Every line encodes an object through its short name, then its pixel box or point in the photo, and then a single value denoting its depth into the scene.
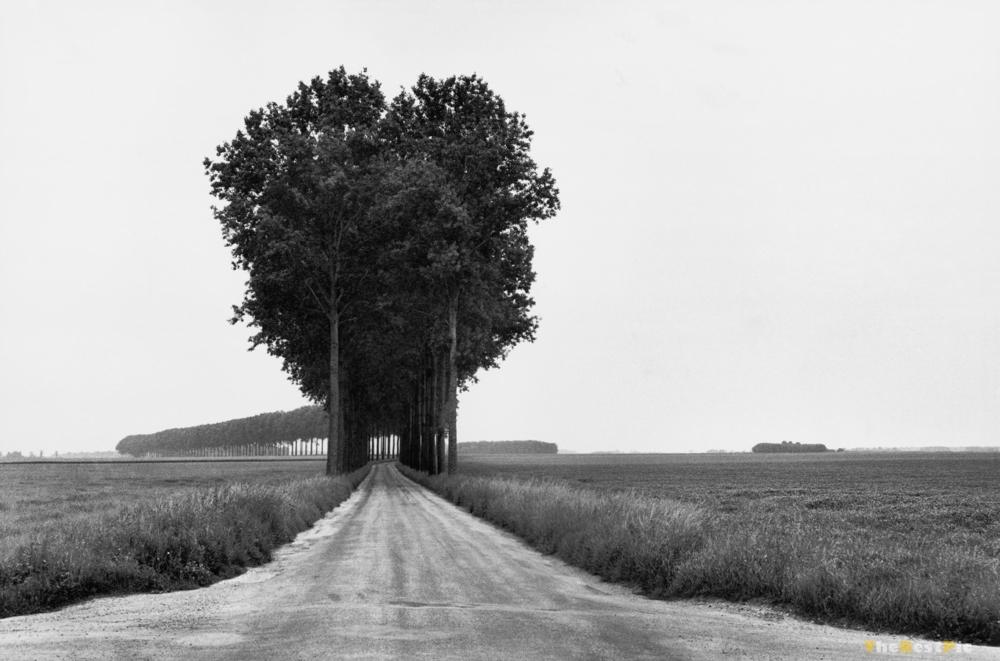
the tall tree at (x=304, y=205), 37.69
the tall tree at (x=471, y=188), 38.06
